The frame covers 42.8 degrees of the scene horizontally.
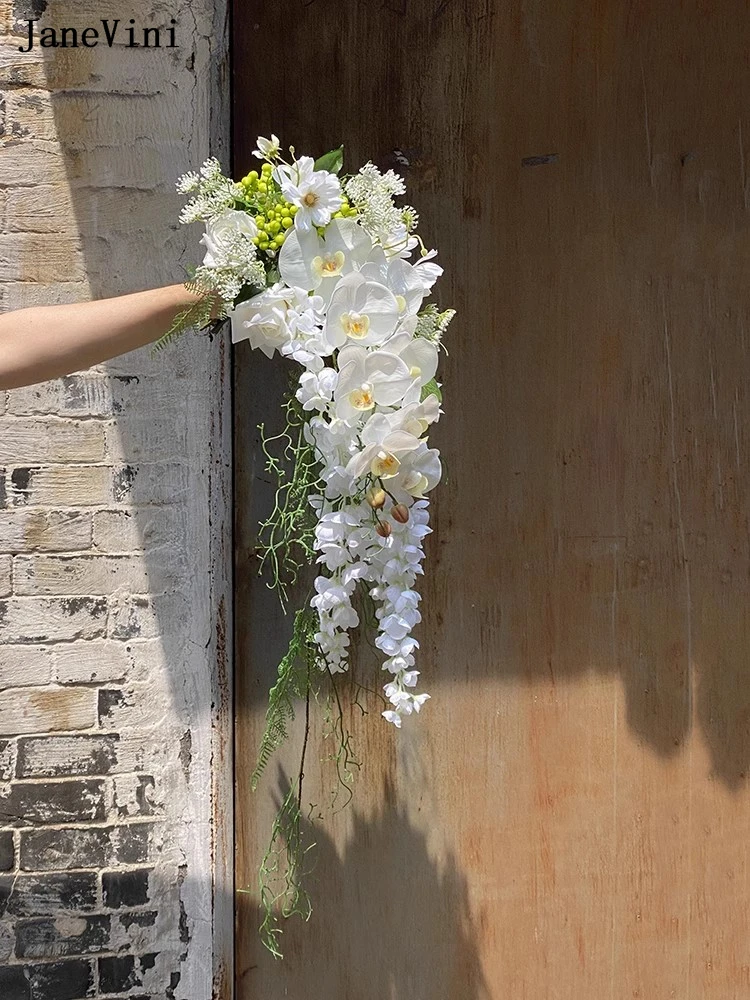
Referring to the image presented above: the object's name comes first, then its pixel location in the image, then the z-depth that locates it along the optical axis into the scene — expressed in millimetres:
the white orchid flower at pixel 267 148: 1371
